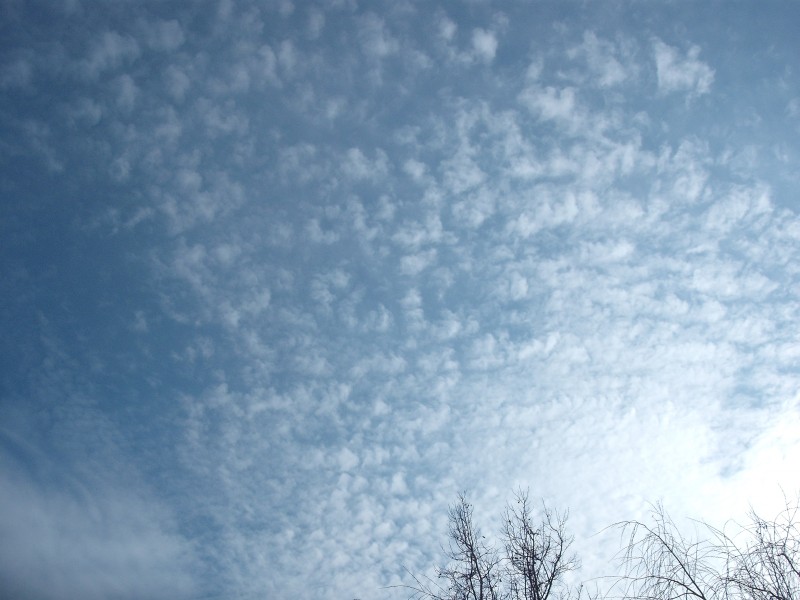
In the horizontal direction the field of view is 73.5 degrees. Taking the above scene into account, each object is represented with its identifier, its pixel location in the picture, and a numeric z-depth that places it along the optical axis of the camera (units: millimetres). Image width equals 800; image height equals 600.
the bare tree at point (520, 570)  13633
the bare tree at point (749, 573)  5156
